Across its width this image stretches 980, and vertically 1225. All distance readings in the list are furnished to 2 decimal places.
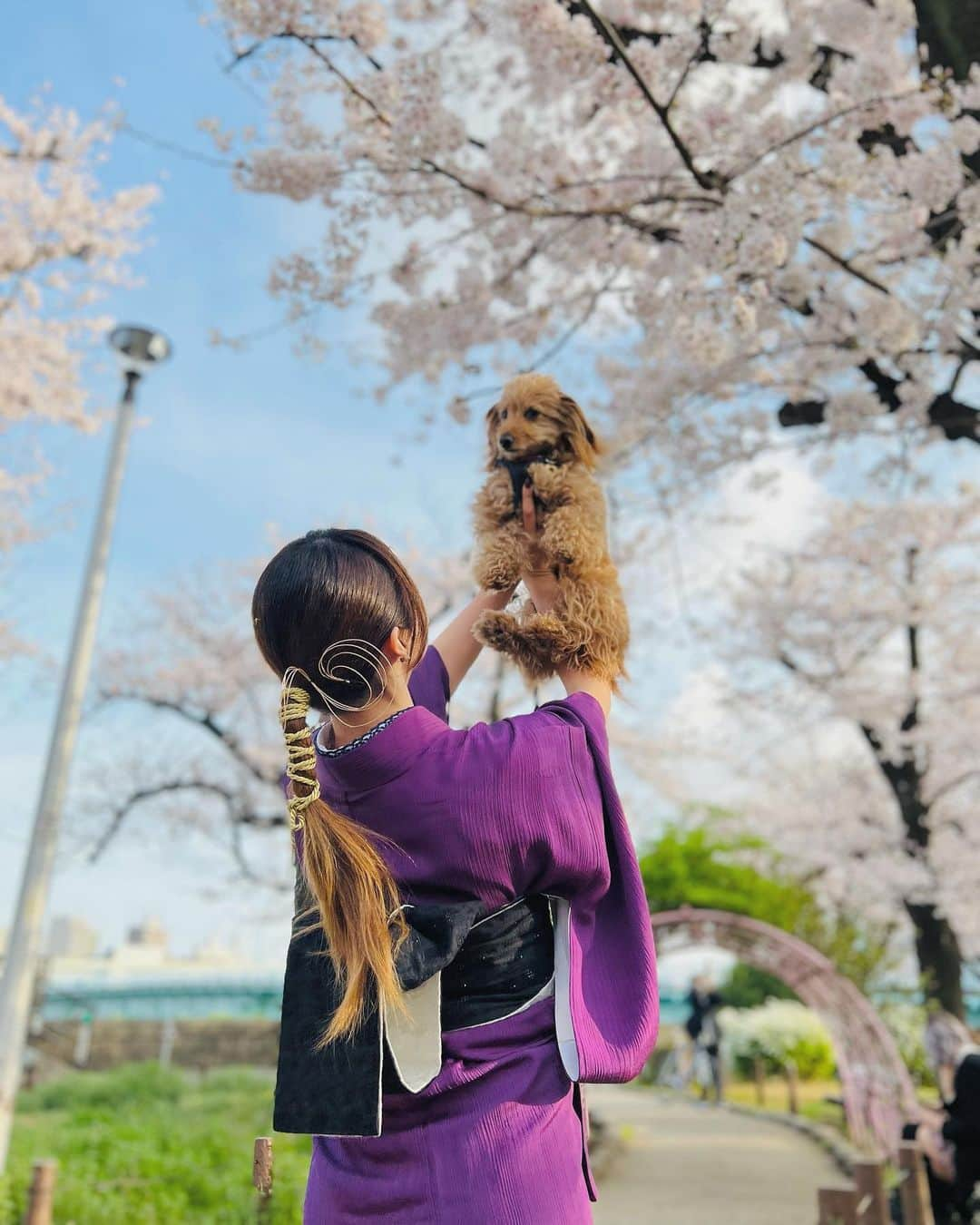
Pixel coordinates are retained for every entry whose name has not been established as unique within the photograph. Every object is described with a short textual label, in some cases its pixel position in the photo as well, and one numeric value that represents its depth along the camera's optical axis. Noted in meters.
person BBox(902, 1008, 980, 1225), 4.80
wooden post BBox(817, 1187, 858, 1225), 3.71
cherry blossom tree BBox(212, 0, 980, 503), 3.70
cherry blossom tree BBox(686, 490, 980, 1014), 11.07
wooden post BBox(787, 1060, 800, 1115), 11.70
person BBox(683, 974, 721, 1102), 13.44
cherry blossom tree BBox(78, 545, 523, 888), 12.88
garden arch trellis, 8.56
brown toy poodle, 1.61
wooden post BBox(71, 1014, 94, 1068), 16.42
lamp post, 5.64
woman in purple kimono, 1.34
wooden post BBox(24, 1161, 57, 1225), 4.27
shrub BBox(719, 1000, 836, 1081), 15.35
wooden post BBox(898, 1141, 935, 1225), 4.17
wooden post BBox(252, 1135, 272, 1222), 1.37
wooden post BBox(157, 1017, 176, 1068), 15.85
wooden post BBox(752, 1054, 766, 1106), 13.37
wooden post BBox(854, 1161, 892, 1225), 3.94
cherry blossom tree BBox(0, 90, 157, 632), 9.23
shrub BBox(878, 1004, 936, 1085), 11.57
